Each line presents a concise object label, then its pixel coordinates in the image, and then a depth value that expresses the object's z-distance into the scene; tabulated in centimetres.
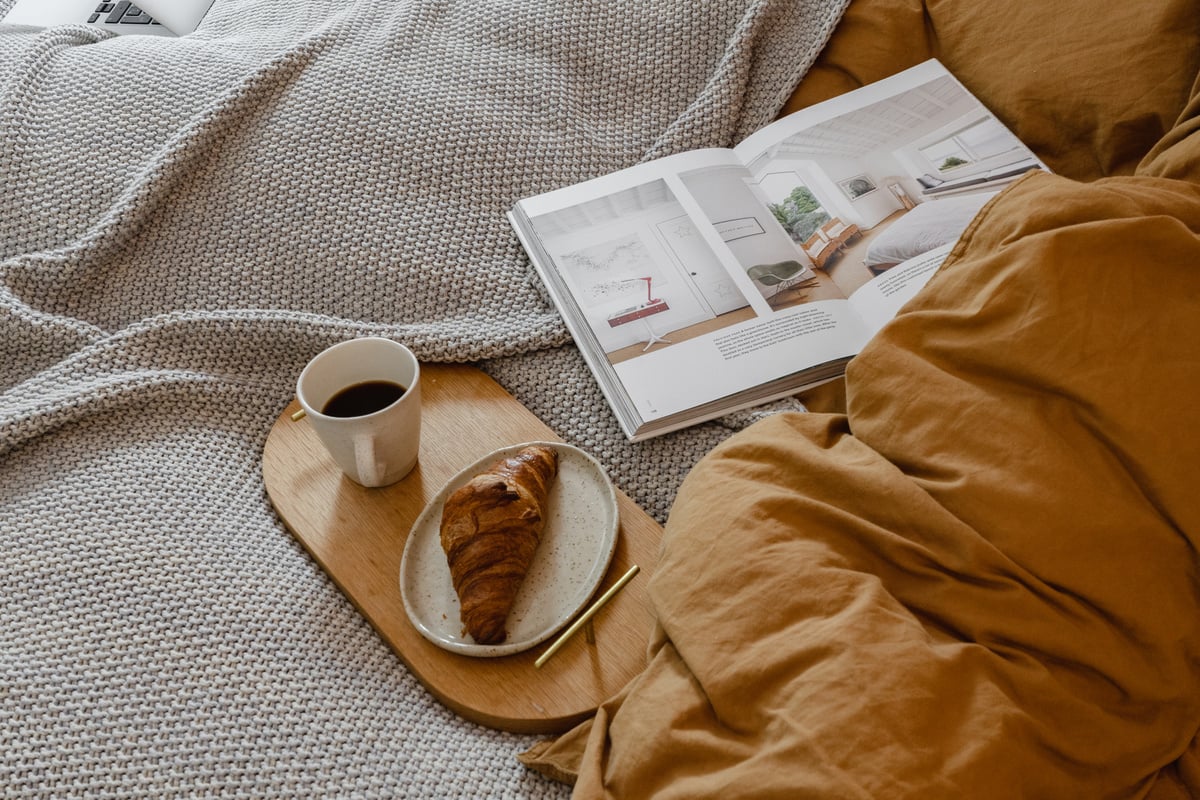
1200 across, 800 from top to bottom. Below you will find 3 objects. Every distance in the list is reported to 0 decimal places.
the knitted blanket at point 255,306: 58
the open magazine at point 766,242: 75
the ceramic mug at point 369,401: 65
